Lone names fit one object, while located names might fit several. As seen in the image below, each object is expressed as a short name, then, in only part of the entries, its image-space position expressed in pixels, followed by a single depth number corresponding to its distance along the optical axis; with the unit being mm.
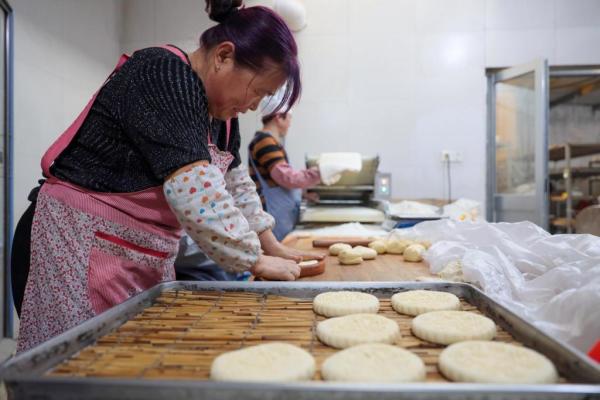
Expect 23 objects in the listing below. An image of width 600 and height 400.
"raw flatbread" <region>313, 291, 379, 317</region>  954
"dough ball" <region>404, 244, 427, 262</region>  1669
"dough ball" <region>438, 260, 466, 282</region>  1265
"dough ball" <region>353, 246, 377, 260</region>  1719
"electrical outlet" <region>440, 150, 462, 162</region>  4176
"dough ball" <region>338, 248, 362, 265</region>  1622
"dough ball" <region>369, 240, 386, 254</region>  1872
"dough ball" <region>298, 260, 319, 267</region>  1415
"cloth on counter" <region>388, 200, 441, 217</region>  2561
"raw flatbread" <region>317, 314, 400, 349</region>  791
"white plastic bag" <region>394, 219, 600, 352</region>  879
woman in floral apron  1048
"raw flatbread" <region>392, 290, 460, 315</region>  956
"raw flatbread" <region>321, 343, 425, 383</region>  632
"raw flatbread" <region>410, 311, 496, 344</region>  796
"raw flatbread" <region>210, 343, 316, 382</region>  632
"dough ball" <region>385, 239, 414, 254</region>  1853
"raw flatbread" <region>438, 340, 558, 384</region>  613
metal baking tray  489
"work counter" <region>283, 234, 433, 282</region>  1432
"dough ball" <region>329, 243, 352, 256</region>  1755
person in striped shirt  2764
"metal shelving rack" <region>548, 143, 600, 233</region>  4494
